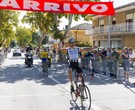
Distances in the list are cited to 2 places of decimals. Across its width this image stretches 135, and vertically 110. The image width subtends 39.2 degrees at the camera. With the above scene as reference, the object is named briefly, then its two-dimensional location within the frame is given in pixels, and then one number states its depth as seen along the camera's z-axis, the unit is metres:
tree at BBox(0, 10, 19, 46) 24.24
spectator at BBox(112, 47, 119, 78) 9.82
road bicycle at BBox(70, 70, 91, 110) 5.35
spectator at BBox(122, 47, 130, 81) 9.17
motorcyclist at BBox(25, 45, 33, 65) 16.66
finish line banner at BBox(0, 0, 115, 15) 10.88
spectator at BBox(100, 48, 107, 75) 11.20
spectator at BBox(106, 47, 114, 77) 10.36
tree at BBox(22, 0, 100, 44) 23.66
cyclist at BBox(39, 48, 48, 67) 11.96
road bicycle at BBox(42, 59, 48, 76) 11.59
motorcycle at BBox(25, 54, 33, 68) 16.13
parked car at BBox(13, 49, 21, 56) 37.27
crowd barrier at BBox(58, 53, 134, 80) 9.81
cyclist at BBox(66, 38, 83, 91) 5.83
